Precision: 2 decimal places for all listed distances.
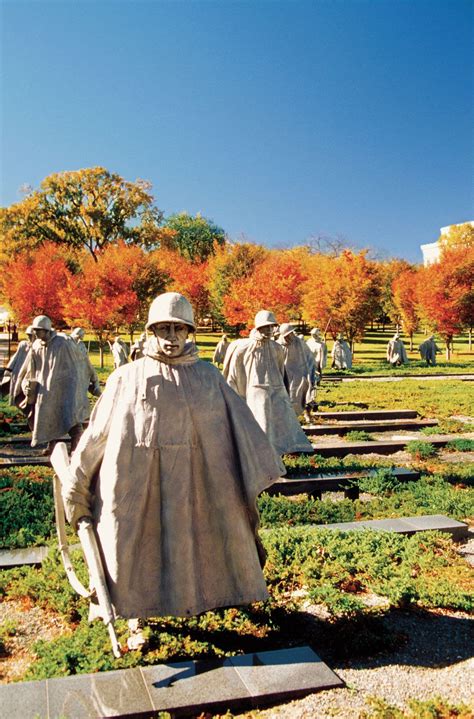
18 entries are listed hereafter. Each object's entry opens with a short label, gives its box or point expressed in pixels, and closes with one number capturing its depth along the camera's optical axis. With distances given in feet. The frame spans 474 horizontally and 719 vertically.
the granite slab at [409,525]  21.93
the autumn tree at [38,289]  127.95
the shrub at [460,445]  39.45
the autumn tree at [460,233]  204.08
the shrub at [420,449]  37.60
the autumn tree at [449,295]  128.26
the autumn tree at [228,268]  155.74
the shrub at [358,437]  42.97
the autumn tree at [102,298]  118.32
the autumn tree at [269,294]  132.36
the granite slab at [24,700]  11.46
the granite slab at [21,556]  19.76
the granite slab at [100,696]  11.61
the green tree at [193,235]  211.16
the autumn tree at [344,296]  123.85
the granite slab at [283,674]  12.40
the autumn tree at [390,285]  188.62
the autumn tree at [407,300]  155.12
